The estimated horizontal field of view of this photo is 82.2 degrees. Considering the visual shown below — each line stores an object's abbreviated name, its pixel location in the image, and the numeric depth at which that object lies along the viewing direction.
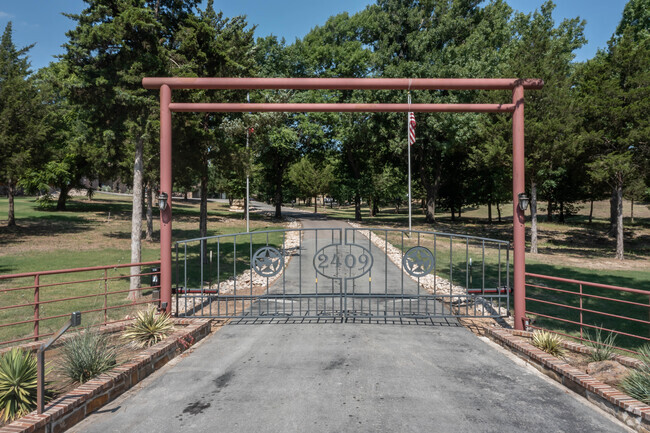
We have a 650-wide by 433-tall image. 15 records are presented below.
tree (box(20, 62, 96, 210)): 23.09
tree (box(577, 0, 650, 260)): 18.67
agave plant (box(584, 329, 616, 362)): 5.57
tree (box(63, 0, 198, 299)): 10.16
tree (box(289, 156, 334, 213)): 50.81
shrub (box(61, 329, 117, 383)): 4.92
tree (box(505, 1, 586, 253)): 19.59
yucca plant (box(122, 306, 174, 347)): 6.40
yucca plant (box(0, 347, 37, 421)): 4.07
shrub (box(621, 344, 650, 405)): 4.31
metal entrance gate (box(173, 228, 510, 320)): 8.17
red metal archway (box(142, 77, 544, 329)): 7.09
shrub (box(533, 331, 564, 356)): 6.04
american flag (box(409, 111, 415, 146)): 21.52
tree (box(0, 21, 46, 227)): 19.22
